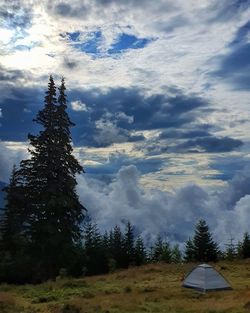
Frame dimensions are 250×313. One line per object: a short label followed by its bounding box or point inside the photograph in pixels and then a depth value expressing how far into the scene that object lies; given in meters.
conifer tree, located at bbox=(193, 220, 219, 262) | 48.21
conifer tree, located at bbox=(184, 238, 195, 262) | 50.63
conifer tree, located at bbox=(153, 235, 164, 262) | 55.75
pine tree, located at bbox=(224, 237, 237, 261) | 56.35
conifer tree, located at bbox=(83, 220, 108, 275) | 36.93
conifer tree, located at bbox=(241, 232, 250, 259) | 40.11
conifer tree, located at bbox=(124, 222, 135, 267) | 42.90
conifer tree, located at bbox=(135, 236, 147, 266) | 43.28
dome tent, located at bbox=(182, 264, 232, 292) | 18.50
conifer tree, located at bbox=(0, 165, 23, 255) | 31.29
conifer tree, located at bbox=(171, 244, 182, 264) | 60.10
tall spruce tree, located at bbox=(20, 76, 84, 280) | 24.41
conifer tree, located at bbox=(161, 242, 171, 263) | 49.34
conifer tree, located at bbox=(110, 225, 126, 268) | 41.83
